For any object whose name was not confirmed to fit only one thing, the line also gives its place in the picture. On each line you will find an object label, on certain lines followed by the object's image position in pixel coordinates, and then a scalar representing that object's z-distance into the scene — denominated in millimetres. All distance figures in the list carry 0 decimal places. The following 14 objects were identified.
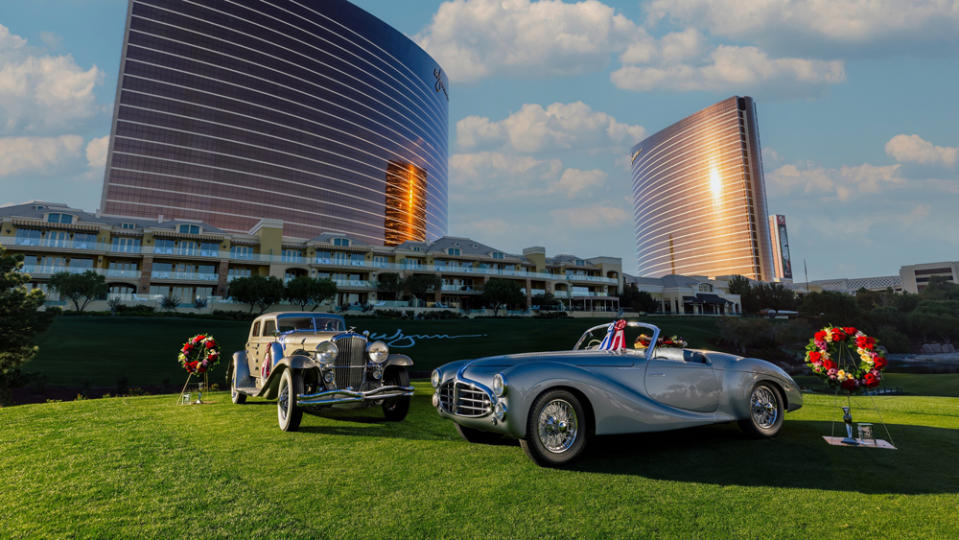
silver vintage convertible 4594
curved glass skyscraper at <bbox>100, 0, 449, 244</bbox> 79938
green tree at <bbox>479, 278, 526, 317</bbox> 56344
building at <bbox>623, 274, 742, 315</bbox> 84375
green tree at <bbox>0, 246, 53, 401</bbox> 13461
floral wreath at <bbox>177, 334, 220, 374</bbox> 10414
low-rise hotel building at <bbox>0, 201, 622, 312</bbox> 47219
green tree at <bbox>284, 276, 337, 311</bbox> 45875
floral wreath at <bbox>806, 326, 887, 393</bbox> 5797
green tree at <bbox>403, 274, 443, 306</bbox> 55562
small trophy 5414
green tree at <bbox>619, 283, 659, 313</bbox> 72188
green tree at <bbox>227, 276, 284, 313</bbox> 44656
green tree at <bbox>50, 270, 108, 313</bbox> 38156
